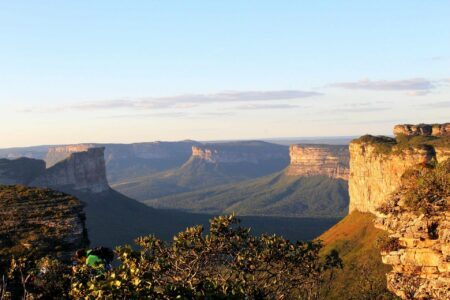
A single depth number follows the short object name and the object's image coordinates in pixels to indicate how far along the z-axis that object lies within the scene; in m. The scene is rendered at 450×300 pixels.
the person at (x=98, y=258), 23.18
